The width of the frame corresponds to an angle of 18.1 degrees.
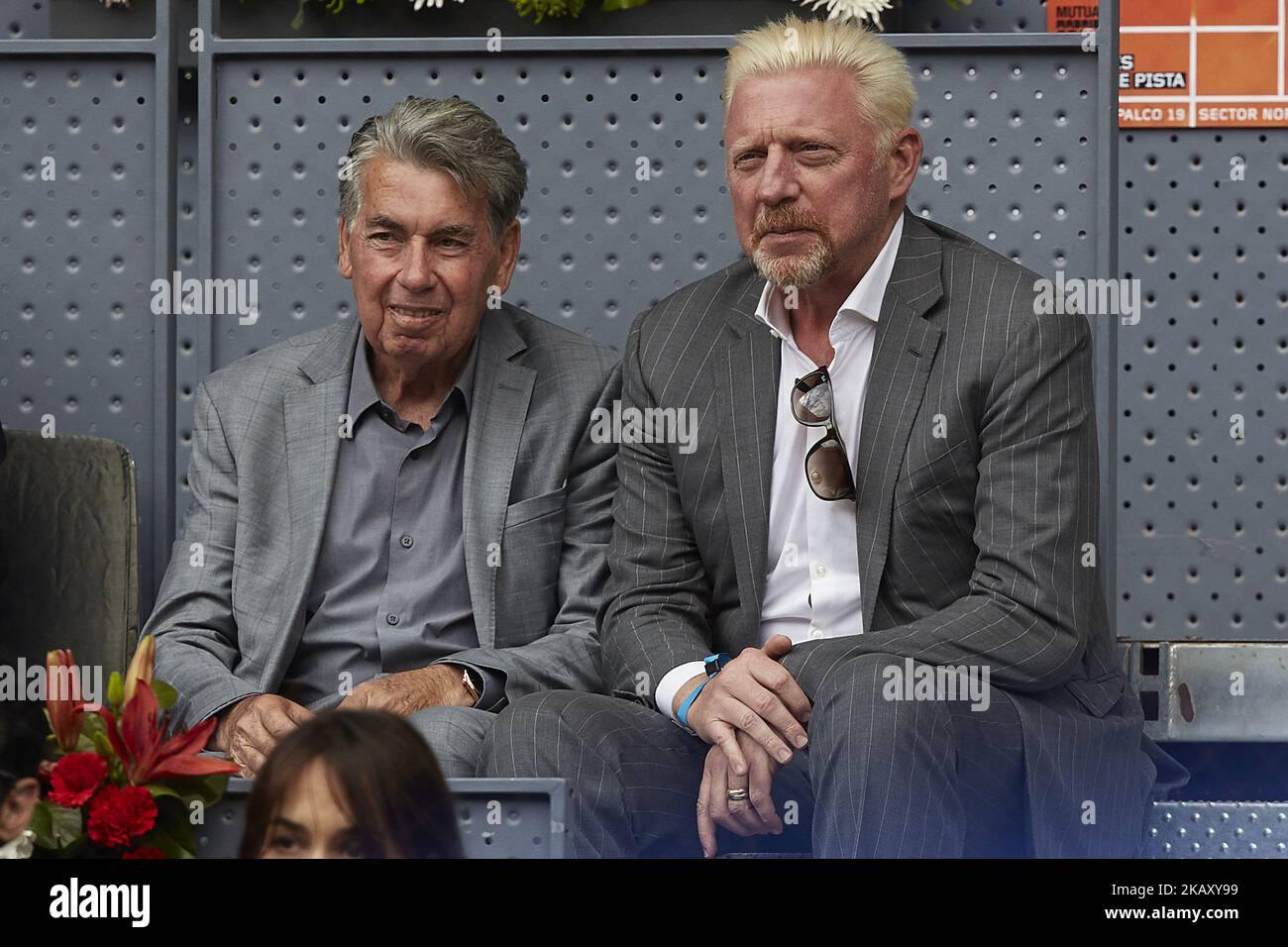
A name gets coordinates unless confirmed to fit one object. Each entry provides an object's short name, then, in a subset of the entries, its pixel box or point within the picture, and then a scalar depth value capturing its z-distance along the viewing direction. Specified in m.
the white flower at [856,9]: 4.24
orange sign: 4.54
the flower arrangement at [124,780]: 3.55
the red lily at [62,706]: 3.59
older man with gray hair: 4.04
